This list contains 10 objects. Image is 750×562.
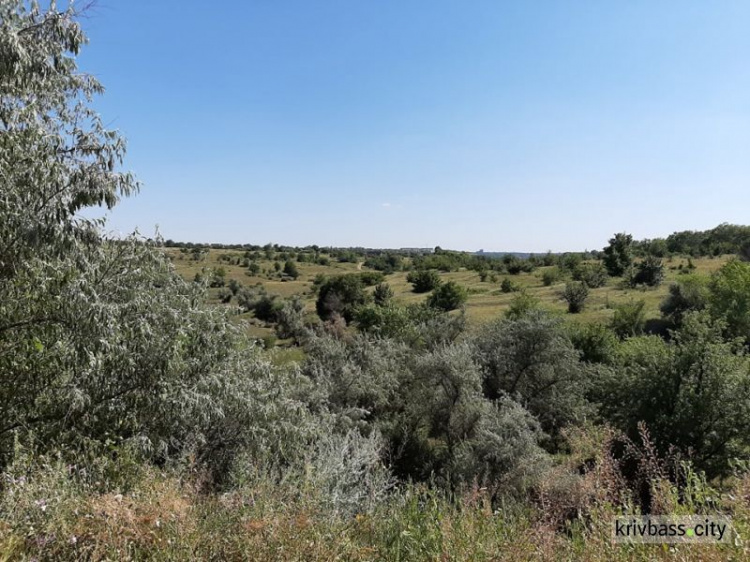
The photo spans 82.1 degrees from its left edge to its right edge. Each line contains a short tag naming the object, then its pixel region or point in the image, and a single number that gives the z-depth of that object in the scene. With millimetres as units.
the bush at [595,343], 22547
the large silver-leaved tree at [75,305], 3998
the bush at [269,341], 36812
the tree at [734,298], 24719
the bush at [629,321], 29484
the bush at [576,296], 36500
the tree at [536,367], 16266
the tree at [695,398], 10492
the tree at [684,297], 30281
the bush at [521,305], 30406
